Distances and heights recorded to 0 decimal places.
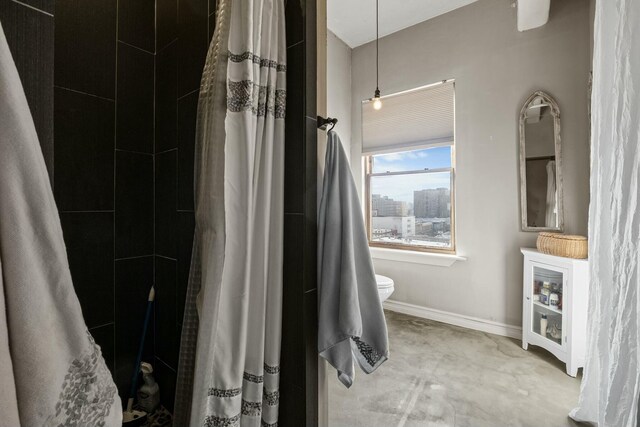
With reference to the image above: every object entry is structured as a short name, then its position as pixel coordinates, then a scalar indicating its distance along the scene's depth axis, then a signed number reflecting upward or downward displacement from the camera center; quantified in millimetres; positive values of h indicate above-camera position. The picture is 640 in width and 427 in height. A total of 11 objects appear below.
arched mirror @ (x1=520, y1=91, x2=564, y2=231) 2242 +381
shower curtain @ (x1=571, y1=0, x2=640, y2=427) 977 -12
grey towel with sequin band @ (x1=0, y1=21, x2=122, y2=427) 376 -117
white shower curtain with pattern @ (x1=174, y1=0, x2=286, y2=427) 831 -62
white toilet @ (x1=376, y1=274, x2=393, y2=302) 2169 -586
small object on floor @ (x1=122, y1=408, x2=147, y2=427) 1187 -880
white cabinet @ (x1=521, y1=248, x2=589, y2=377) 1869 -654
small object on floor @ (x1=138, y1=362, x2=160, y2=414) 1301 -848
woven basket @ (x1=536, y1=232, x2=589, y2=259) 1917 -227
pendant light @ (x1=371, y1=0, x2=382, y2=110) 2357 +955
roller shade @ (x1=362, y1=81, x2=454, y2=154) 2783 +949
